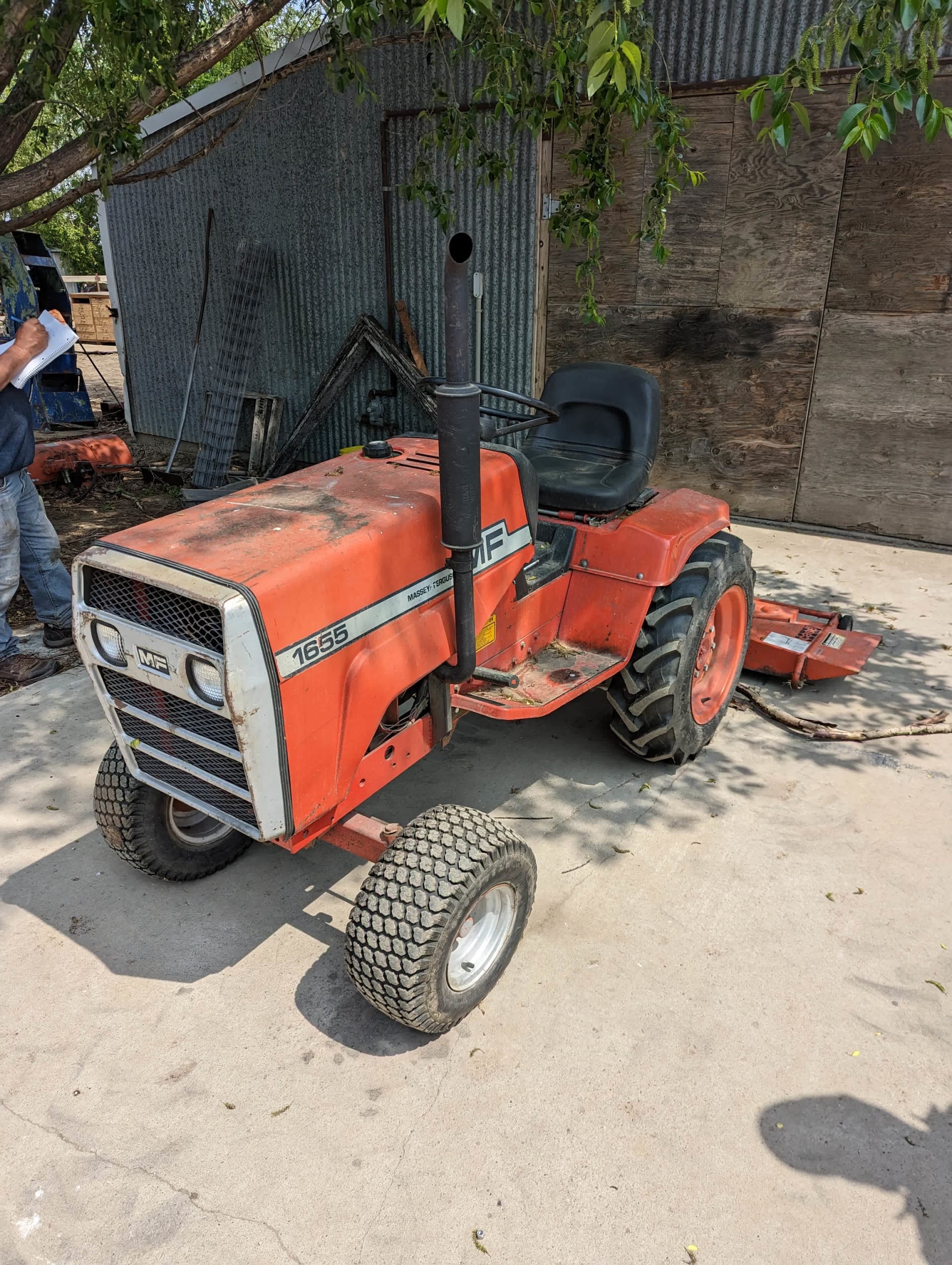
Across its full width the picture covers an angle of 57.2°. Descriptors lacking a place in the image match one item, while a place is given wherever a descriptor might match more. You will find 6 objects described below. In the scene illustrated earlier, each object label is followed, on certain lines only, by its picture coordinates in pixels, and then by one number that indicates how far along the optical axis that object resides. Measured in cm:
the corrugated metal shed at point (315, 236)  715
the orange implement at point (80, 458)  793
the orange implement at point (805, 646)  430
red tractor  221
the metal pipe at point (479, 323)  721
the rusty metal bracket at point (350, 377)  764
